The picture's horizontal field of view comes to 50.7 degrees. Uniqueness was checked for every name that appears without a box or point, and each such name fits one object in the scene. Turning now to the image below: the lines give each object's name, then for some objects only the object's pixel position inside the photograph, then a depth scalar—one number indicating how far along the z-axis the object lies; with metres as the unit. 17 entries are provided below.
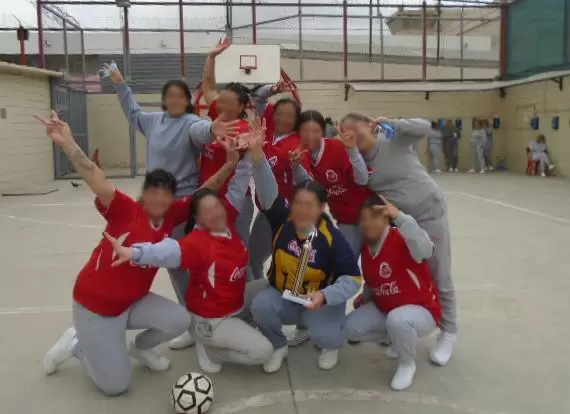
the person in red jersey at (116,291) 2.87
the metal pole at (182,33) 14.50
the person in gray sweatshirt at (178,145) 3.53
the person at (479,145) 16.44
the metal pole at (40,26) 14.13
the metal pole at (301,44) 15.60
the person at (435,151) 16.44
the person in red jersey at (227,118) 3.50
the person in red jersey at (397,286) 3.04
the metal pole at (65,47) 14.29
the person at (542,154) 14.75
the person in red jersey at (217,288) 3.08
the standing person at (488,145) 16.75
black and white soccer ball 2.73
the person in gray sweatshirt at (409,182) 3.26
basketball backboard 13.16
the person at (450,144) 16.72
